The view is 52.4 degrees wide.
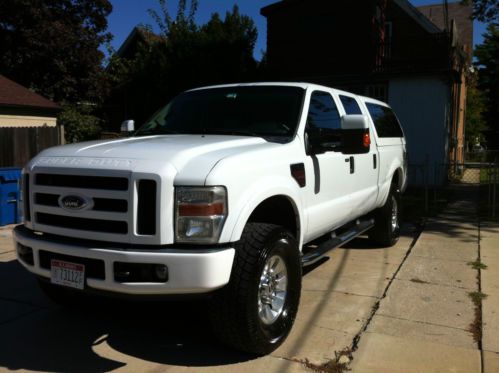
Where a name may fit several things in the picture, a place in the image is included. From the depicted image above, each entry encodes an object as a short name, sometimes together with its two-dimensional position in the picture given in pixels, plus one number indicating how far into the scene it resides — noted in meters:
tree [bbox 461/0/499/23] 14.12
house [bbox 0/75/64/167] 10.26
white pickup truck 3.12
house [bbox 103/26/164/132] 23.13
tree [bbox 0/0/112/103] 21.84
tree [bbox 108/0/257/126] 16.58
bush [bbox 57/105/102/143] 21.06
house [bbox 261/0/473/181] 15.31
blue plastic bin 8.09
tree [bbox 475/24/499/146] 24.53
